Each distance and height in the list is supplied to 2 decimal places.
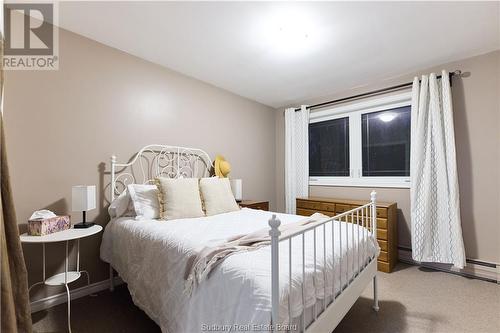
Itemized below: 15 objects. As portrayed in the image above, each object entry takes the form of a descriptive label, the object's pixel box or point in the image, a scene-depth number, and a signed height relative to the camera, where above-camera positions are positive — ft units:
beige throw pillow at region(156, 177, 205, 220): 7.17 -0.89
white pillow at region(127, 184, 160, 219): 7.21 -0.92
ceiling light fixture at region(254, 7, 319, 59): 6.48 +4.05
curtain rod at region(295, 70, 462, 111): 9.00 +3.40
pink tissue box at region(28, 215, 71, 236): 5.74 -1.33
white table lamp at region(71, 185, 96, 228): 6.52 -0.78
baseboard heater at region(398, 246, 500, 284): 8.26 -3.69
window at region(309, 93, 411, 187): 10.50 +1.21
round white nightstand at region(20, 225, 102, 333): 5.50 -1.55
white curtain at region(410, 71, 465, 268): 8.52 -0.36
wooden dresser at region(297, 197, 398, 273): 9.13 -2.21
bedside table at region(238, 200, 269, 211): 10.87 -1.60
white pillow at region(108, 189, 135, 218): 7.59 -1.13
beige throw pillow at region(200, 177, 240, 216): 8.19 -0.94
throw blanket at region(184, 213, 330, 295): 4.11 -1.47
